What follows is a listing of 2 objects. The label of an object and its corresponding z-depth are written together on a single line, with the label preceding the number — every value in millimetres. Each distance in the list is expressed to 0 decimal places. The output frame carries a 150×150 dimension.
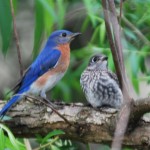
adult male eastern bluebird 10484
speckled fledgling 9781
